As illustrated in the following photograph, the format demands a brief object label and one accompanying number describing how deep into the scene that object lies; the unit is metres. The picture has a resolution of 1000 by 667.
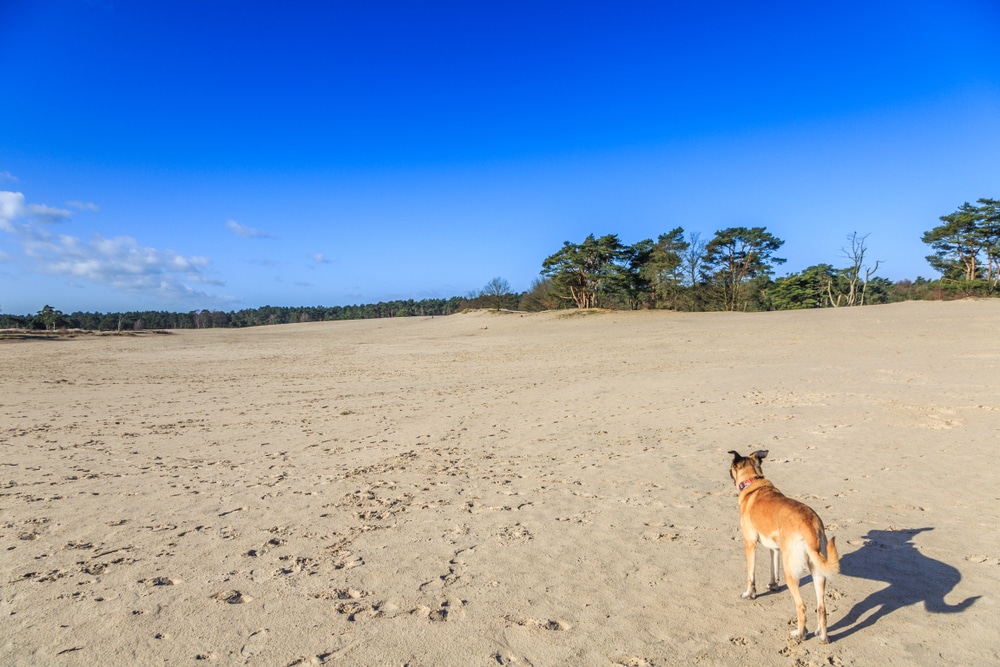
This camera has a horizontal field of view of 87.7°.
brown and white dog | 3.20
